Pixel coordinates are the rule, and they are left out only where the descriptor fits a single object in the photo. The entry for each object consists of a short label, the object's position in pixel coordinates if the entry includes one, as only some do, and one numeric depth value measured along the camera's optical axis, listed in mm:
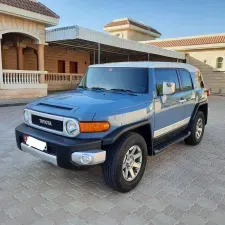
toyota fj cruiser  2854
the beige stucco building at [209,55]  20750
